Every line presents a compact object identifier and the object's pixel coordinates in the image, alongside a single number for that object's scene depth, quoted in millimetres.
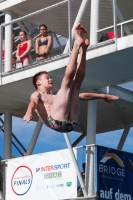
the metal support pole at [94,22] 18219
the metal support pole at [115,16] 17016
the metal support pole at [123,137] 24823
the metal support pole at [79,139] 26575
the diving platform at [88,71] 17906
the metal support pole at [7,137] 23859
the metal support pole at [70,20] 17889
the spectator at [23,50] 19203
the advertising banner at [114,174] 18562
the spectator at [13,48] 20667
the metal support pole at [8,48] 20075
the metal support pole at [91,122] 20344
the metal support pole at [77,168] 18642
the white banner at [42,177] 19062
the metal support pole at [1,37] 20094
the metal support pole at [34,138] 22570
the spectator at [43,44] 18750
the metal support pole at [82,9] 19375
